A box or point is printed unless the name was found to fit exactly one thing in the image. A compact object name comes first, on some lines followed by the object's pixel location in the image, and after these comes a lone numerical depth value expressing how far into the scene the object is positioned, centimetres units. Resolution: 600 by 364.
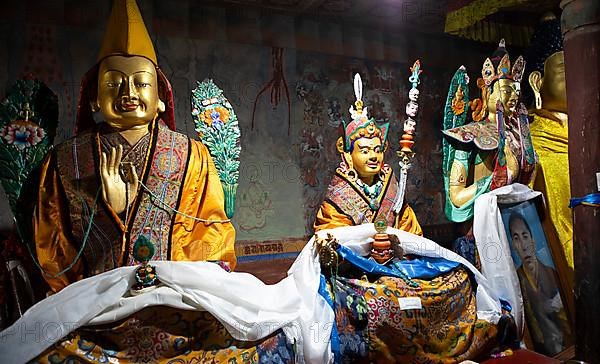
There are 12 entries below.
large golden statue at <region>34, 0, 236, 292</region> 243
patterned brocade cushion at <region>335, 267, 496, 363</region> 257
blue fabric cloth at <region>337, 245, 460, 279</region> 277
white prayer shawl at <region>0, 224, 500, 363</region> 205
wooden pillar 267
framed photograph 319
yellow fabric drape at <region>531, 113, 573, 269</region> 349
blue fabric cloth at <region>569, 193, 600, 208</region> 268
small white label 264
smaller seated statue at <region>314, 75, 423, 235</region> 304
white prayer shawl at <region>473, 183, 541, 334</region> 311
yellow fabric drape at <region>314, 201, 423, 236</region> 301
